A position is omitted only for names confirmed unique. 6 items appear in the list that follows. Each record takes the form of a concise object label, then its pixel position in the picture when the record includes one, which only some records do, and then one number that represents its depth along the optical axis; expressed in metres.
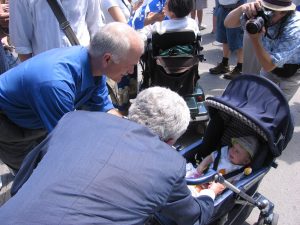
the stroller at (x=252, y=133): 2.14
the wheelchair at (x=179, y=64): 3.52
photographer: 2.59
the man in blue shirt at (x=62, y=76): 1.92
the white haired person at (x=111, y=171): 1.25
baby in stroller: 2.46
